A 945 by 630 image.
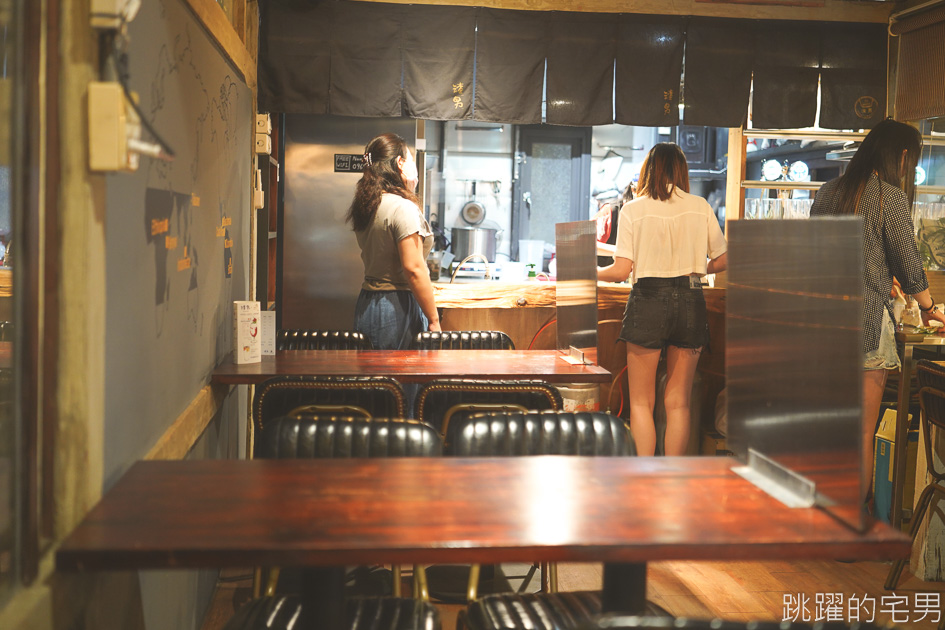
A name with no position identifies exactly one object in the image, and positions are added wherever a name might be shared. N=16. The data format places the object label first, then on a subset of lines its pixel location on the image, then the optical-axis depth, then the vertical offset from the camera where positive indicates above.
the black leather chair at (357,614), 1.84 -0.77
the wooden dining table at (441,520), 1.41 -0.46
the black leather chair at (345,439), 2.19 -0.44
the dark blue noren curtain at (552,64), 5.14 +1.33
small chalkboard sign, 5.74 +0.75
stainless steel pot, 7.79 +0.30
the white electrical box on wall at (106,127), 1.51 +0.25
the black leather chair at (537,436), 2.27 -0.44
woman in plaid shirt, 3.49 +0.22
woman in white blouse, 4.22 +0.01
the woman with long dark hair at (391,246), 4.01 +0.13
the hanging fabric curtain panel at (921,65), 5.03 +1.35
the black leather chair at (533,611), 1.87 -0.77
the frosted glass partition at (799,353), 1.52 -0.15
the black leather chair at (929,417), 3.09 -0.51
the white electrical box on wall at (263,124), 4.95 +0.86
